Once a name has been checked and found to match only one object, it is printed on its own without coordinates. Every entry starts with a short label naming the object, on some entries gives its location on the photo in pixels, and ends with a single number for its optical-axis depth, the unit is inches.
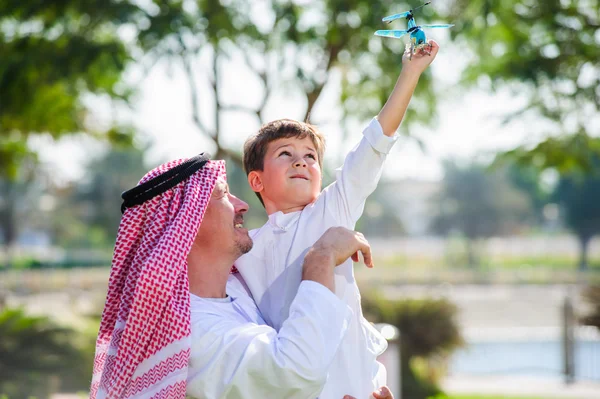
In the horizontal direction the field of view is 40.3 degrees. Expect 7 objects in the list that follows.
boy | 106.9
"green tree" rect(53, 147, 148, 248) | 2549.2
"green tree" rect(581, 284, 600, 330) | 501.7
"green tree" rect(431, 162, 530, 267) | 2957.7
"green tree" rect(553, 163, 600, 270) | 2668.6
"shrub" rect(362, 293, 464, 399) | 466.9
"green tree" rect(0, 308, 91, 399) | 383.2
